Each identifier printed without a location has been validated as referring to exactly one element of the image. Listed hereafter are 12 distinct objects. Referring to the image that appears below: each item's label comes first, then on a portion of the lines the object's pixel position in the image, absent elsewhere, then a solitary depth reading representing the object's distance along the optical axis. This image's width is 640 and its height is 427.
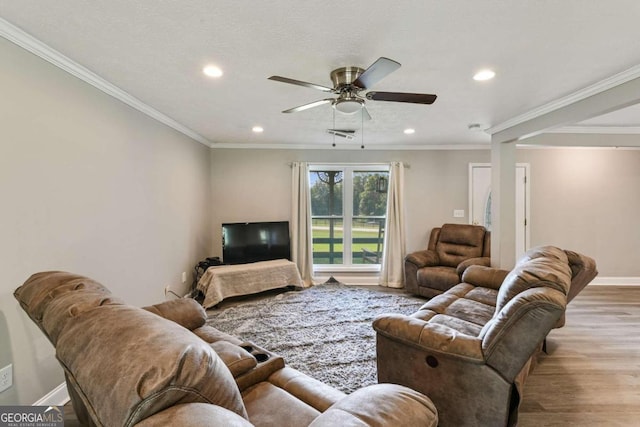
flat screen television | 4.64
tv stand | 4.06
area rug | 2.57
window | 5.54
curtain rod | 5.34
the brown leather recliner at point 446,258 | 4.29
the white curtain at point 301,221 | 5.23
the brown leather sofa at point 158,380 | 0.69
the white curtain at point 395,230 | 5.21
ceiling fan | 1.95
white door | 5.28
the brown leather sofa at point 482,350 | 1.56
